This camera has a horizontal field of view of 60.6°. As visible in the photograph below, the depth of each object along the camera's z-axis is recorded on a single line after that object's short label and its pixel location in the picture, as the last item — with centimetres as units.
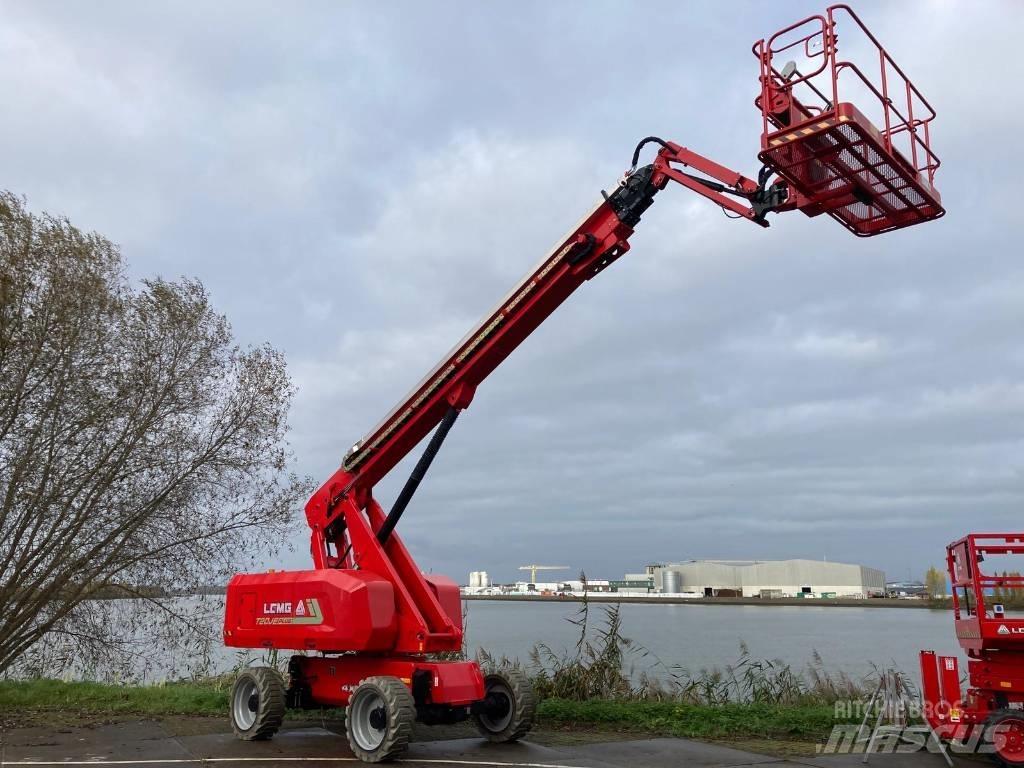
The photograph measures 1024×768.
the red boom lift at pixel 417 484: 786
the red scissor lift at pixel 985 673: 927
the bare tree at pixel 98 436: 1300
